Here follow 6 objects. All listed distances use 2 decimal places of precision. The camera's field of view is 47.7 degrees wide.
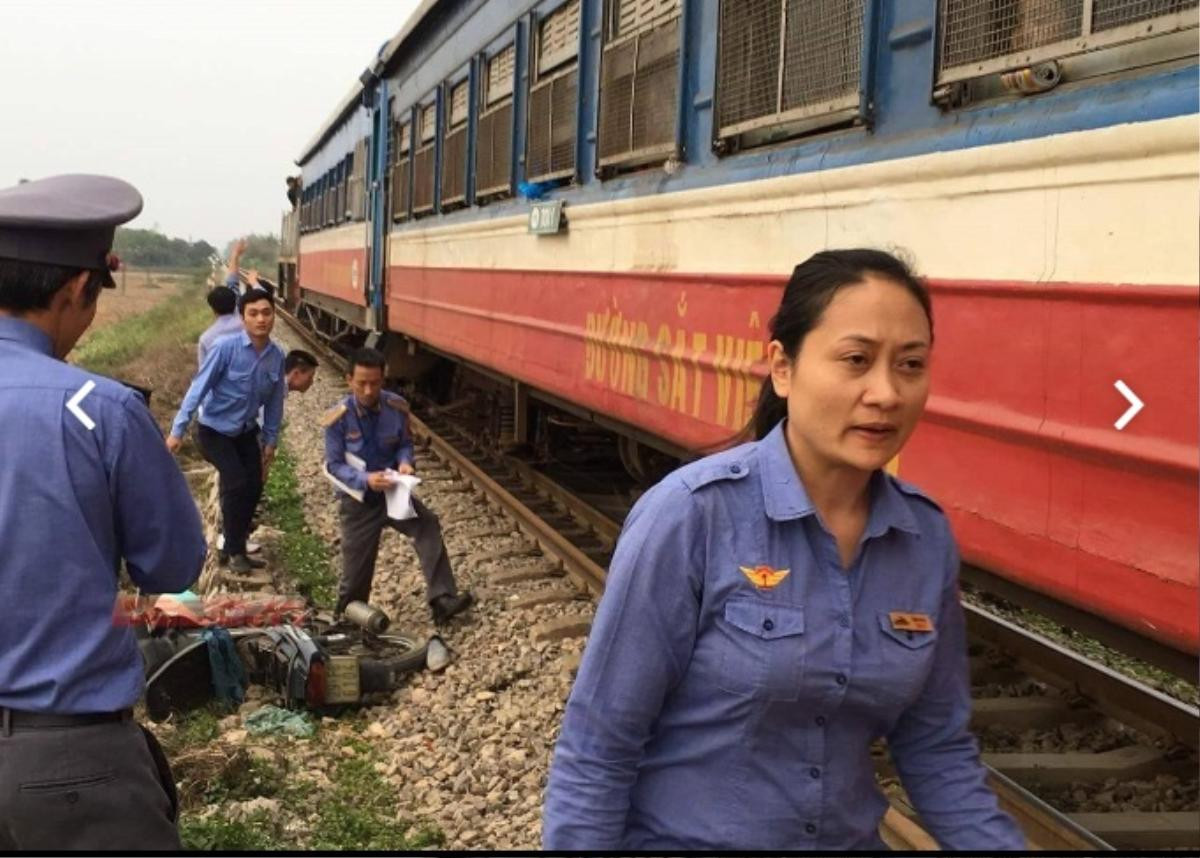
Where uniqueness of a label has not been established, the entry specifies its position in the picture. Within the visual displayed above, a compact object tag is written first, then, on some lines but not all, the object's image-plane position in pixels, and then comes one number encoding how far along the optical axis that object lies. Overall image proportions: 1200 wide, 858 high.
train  2.64
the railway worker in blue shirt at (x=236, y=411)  7.18
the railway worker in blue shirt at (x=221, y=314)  7.89
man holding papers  6.20
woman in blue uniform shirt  1.74
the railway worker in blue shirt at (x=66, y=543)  2.18
